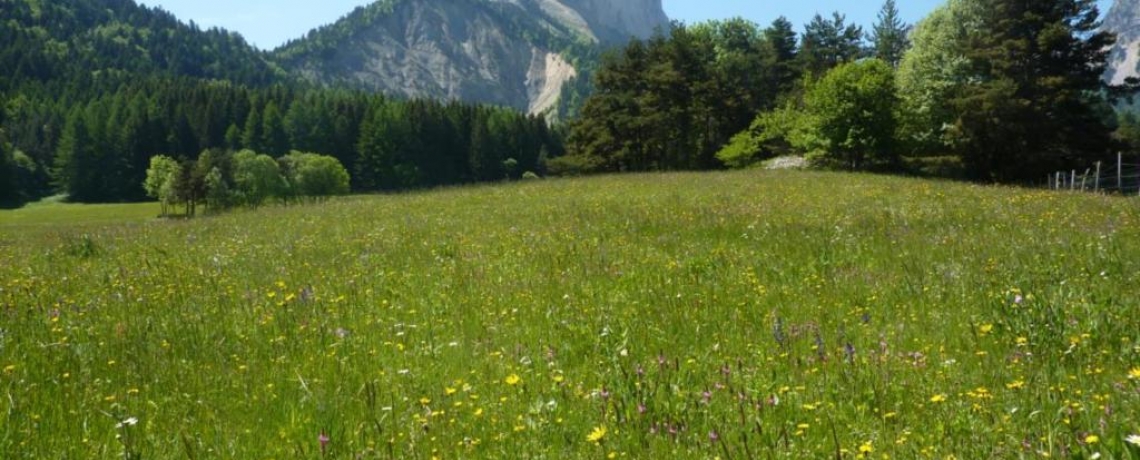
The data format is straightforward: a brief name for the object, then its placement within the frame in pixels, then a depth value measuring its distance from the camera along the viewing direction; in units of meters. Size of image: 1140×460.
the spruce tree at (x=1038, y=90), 39.78
